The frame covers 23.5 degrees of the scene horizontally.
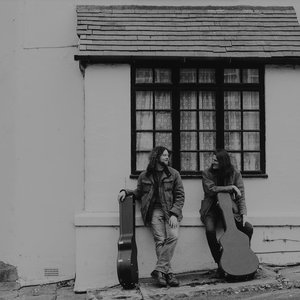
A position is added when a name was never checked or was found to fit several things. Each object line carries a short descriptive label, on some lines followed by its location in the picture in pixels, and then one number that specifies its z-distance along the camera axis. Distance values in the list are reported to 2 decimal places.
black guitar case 10.15
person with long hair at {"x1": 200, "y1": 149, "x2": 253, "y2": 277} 10.62
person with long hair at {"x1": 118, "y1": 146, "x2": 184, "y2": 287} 10.48
